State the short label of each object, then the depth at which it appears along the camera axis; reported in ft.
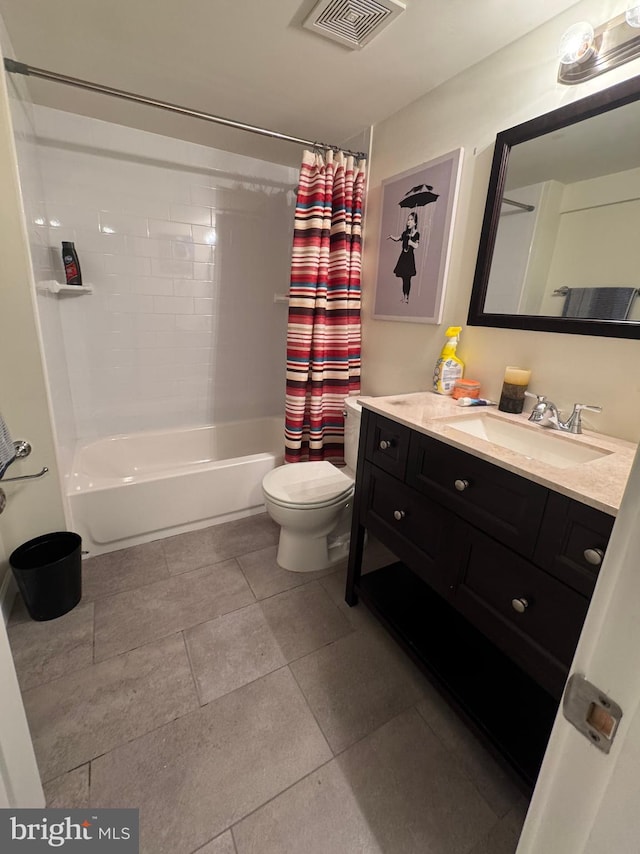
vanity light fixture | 3.50
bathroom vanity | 2.80
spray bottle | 5.34
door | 1.02
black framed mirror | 3.70
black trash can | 4.69
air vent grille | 3.94
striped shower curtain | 6.43
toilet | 5.52
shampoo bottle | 6.65
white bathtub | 6.04
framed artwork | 5.37
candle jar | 4.51
